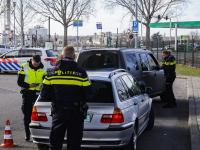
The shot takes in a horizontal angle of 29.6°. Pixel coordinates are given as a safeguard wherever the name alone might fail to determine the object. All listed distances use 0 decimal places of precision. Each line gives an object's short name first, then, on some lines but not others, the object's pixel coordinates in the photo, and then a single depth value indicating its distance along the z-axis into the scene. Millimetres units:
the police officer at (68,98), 4934
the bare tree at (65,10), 55581
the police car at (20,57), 23288
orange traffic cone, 6917
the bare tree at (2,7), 49406
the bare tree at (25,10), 55062
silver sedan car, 5758
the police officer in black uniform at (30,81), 7301
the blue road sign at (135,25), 29594
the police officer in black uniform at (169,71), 11555
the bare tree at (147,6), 54500
